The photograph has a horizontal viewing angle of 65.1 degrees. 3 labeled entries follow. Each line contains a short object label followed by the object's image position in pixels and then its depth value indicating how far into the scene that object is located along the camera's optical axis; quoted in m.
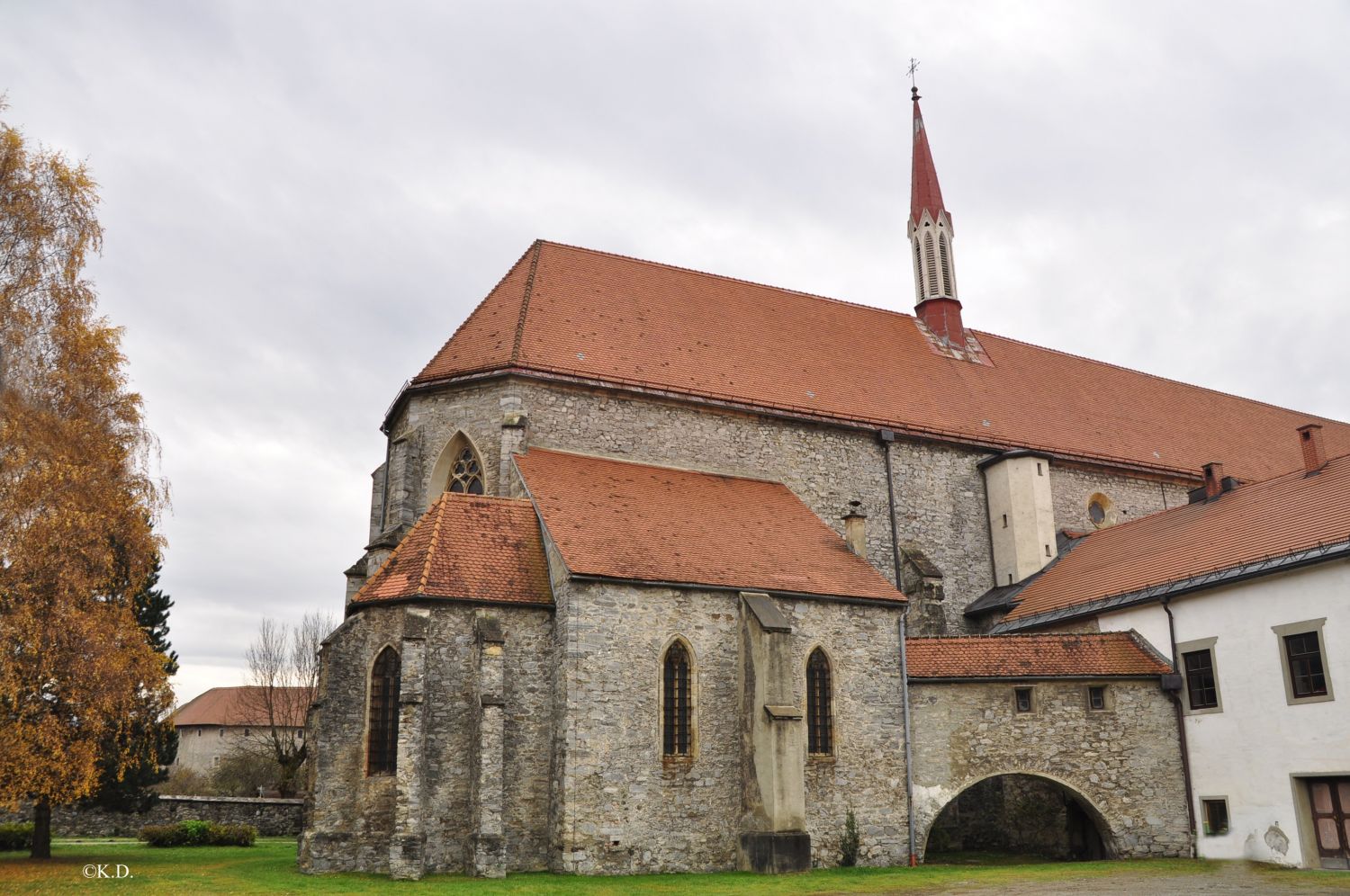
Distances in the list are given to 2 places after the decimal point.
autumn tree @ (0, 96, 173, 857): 15.53
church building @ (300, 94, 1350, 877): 16.34
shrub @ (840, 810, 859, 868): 17.30
